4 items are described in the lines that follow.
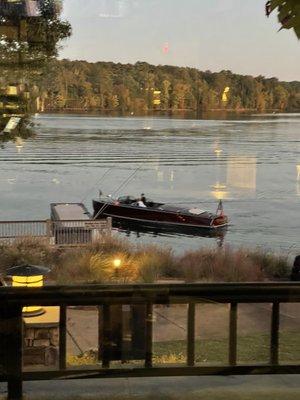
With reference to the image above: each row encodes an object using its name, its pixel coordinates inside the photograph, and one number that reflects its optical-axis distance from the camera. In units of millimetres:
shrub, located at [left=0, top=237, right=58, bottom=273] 11093
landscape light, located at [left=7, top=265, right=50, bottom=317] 6842
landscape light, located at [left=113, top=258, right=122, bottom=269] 9131
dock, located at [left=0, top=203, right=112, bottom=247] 14150
